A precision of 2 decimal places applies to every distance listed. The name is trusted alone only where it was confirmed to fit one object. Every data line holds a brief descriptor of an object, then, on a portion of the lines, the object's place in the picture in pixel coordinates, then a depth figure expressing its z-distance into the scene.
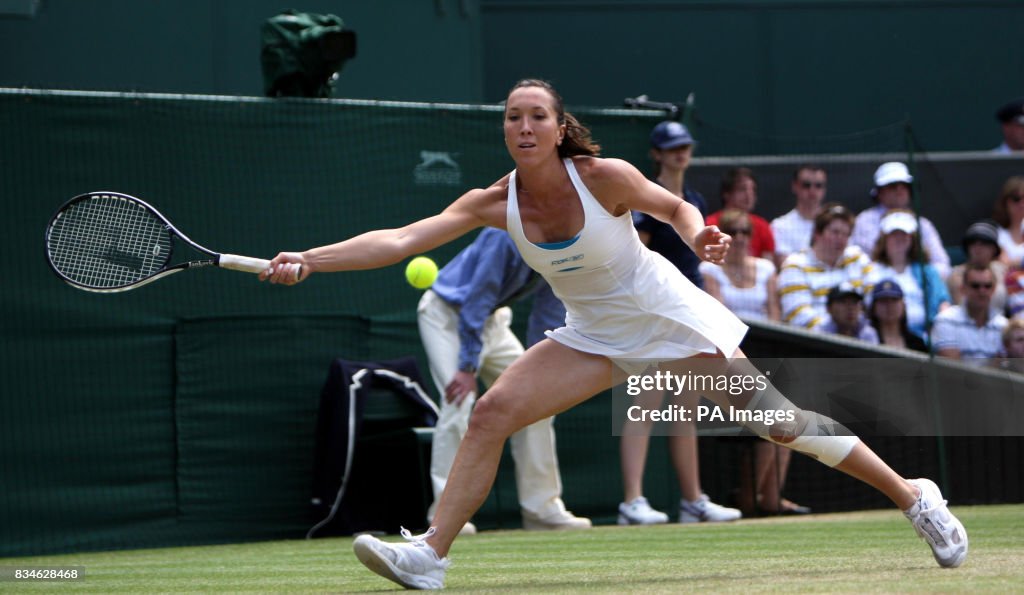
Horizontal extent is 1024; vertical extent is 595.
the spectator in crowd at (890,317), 19.52
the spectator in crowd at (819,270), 19.50
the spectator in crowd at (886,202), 20.06
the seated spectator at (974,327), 19.39
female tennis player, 10.46
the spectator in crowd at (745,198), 19.95
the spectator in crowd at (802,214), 20.25
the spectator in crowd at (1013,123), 22.75
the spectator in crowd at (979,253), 20.05
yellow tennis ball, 17.91
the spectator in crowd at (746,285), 19.28
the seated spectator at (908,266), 19.91
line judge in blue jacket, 16.84
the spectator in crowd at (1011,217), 20.97
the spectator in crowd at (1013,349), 19.06
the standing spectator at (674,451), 17.72
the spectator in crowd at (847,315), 19.36
